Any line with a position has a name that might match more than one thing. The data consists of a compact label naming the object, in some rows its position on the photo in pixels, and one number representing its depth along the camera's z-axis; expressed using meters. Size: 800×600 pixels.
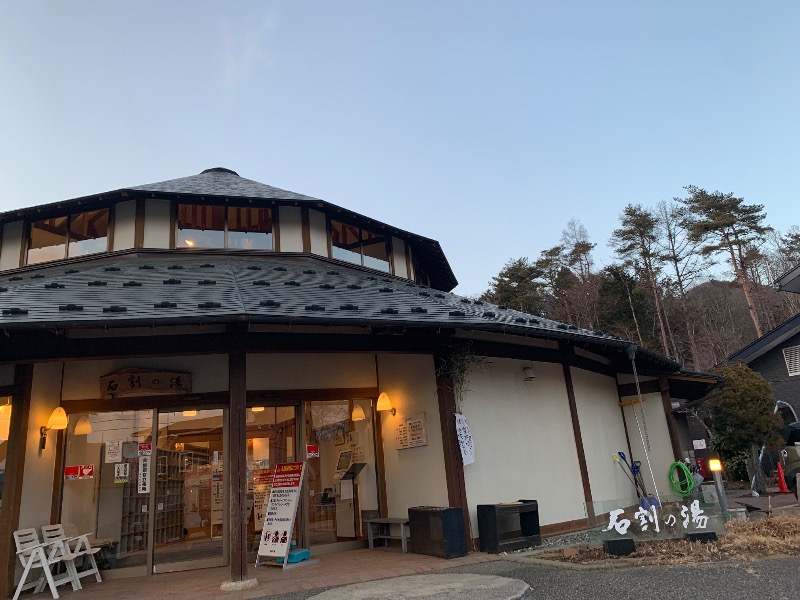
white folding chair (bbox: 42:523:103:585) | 5.87
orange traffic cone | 11.62
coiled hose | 9.03
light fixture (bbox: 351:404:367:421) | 8.04
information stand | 6.26
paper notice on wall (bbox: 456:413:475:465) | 6.70
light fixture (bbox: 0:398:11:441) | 6.22
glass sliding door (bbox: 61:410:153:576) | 6.58
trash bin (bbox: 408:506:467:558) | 6.00
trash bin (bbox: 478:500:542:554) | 6.19
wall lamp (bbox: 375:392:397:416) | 7.75
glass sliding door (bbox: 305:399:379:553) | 7.38
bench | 6.75
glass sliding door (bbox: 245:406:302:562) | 7.35
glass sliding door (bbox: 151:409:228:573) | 6.68
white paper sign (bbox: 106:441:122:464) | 6.93
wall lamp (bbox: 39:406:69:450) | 6.53
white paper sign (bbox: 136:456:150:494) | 6.78
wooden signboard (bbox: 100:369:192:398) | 6.85
